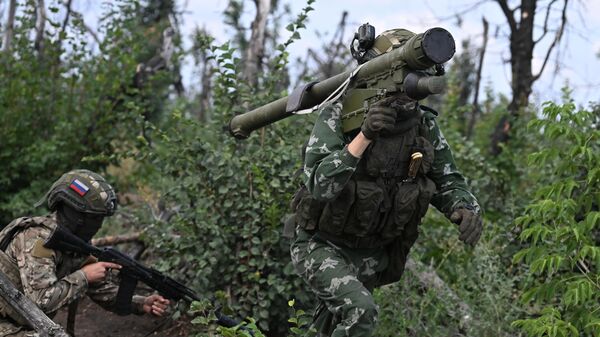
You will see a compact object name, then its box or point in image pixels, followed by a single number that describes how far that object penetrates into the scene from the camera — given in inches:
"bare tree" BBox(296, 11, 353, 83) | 598.2
